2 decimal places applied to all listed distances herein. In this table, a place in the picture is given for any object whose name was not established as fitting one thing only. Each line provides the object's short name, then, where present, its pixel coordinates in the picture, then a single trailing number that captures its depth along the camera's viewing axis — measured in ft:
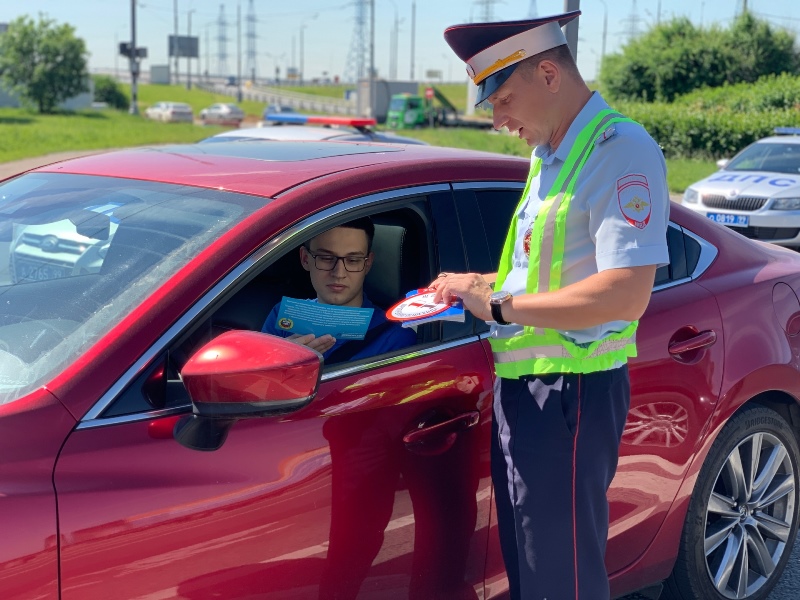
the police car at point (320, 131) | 30.45
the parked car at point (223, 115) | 177.88
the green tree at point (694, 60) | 136.67
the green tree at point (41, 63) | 182.29
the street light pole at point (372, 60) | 165.67
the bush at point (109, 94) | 242.58
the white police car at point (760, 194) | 38.83
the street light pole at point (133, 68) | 148.87
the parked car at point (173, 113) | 183.73
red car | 5.79
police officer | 6.57
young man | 7.91
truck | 173.27
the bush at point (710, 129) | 89.15
